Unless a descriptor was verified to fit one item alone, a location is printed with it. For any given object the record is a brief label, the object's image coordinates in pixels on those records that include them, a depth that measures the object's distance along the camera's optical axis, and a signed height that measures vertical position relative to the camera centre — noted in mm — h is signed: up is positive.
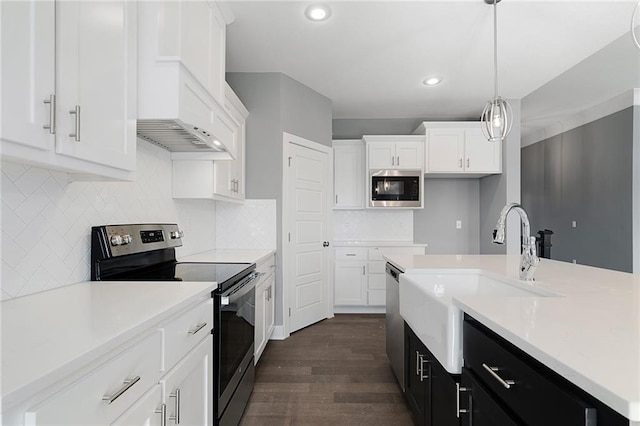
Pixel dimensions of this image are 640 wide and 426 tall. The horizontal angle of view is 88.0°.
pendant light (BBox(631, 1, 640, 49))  1283 +810
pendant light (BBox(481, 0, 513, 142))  2317 +717
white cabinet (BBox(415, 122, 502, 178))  4352 +862
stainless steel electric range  1538 -332
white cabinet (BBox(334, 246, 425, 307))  4340 -797
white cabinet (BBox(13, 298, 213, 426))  656 -450
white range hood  1437 +644
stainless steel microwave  4402 +329
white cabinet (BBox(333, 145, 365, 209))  4559 +532
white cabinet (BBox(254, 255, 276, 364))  2484 -770
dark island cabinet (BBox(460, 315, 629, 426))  624 -413
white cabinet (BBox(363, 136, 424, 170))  4430 +839
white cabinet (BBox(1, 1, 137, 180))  826 +381
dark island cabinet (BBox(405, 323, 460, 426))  1259 -786
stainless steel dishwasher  2168 -785
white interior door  3494 -185
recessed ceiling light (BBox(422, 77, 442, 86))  3561 +1458
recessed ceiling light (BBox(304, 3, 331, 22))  2385 +1487
